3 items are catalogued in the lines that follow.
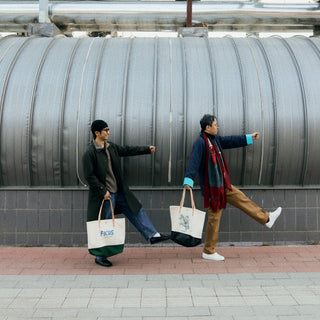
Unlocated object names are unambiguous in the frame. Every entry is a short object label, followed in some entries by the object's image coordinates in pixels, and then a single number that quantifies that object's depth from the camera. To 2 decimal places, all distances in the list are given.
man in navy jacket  5.69
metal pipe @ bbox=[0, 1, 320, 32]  9.19
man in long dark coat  5.52
